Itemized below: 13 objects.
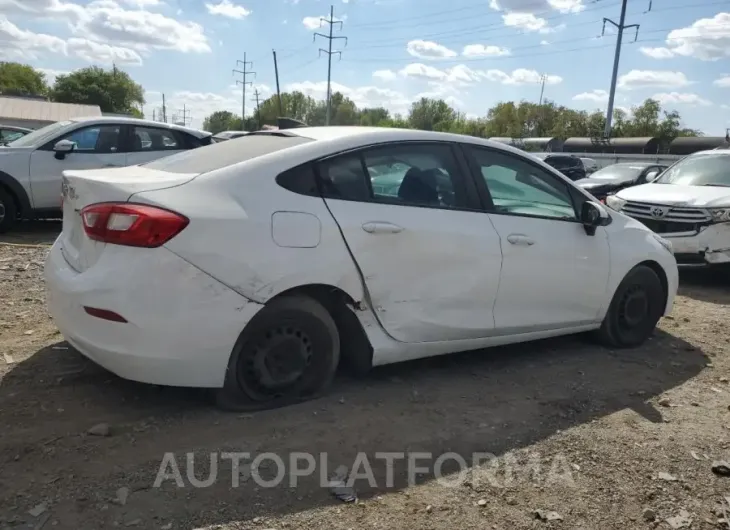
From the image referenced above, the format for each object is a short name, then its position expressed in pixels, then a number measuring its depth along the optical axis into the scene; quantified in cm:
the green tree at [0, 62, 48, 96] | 9438
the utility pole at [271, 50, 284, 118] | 6241
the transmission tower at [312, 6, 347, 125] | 6100
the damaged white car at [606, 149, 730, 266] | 748
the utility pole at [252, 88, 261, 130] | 9041
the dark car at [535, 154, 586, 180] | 2195
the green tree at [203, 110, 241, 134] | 12138
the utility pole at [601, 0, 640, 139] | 4281
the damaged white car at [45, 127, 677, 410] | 305
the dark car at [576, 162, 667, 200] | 1432
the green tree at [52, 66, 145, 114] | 8169
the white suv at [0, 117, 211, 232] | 861
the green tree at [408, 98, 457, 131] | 9869
